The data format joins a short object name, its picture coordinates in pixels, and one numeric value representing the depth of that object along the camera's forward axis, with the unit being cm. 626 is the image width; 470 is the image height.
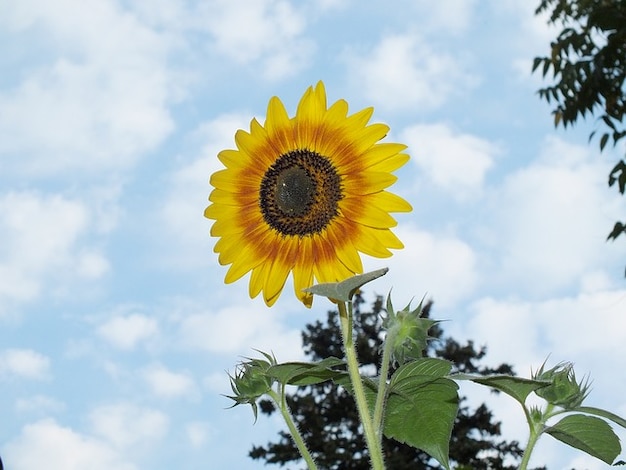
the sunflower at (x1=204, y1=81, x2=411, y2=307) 65
